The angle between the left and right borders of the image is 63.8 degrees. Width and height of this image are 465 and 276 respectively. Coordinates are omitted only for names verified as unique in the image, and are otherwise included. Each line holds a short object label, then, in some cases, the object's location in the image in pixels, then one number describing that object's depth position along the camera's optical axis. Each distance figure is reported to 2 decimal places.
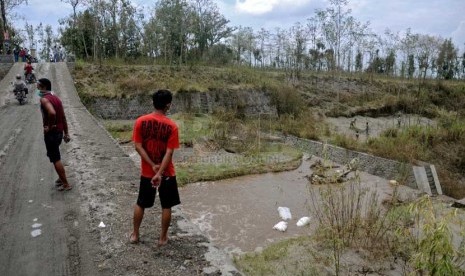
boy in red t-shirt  3.55
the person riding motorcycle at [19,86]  13.87
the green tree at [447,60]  43.84
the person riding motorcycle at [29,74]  16.16
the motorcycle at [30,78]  16.28
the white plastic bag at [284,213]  7.17
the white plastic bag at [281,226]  6.62
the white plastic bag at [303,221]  6.75
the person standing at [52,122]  4.98
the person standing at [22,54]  22.67
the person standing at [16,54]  22.71
